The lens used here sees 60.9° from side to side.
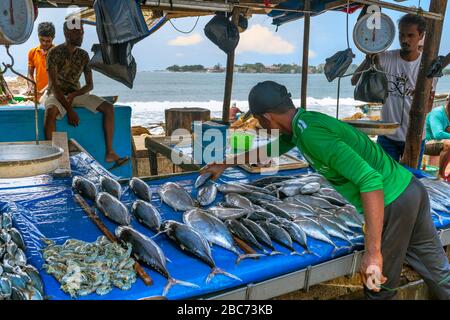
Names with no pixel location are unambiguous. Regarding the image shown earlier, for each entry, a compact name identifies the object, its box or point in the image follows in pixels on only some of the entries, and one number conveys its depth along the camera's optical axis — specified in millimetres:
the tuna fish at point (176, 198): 2971
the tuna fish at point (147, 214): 2596
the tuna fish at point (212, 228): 2375
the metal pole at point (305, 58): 7711
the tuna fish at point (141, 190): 3131
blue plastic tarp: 1982
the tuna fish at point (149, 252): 2014
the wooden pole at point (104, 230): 1999
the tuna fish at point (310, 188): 3354
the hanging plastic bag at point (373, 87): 4301
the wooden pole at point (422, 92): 4461
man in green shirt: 2104
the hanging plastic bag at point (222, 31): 4328
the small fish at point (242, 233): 2439
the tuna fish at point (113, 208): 2652
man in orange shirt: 7812
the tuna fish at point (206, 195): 3111
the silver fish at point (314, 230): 2559
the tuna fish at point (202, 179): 3498
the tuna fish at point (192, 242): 2161
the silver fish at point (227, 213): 2764
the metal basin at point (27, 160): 1987
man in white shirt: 4570
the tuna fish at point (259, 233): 2422
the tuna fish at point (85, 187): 3100
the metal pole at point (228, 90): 7821
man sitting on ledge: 5750
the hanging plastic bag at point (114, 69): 3195
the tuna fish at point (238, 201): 2938
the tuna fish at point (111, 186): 3125
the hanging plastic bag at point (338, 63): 4743
